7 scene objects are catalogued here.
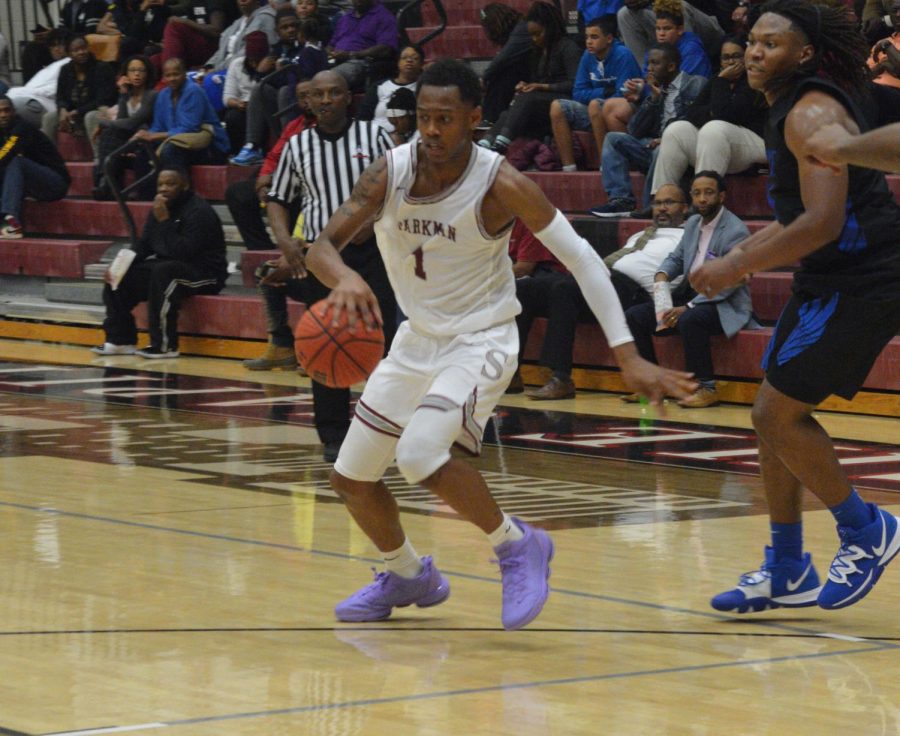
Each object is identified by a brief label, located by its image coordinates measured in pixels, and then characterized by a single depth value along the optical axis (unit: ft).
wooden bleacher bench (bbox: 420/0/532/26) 56.49
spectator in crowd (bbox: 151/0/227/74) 59.21
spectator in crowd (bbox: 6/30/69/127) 61.46
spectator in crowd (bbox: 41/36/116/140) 59.00
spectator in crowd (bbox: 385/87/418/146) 42.11
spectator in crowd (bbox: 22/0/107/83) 64.54
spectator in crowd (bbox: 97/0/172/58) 62.44
